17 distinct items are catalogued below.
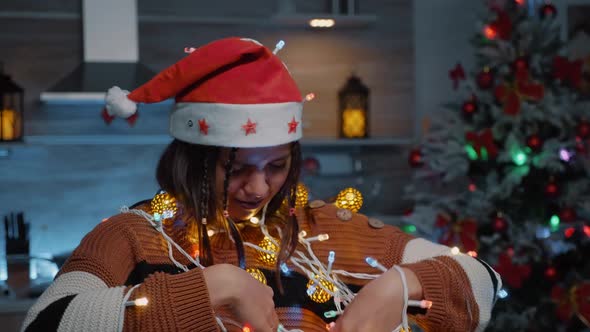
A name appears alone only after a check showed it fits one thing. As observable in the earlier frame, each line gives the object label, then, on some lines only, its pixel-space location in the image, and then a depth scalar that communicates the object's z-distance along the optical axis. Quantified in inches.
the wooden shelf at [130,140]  126.1
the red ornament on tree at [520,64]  121.5
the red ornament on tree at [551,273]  123.3
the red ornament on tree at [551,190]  121.3
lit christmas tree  121.6
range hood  118.6
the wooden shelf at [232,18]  127.6
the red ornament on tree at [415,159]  130.6
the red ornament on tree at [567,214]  121.7
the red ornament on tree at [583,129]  120.6
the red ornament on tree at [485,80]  123.3
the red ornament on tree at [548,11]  124.2
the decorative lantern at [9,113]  120.6
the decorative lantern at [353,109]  137.3
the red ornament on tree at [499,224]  121.5
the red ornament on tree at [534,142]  120.6
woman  47.5
